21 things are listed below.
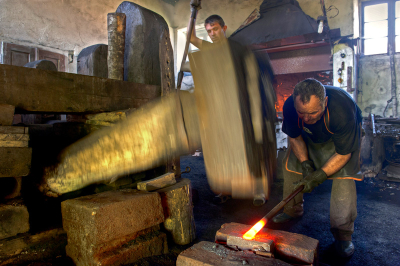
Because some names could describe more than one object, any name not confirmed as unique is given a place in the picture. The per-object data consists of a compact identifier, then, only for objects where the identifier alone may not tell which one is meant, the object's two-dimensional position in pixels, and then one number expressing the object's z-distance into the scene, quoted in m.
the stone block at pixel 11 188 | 1.82
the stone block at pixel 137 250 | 1.62
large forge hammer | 2.33
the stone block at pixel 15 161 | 1.68
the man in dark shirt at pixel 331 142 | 2.25
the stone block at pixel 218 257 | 1.38
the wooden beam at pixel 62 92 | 1.86
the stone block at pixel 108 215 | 1.57
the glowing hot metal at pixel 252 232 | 1.59
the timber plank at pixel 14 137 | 1.69
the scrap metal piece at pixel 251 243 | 1.50
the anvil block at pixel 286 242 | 1.49
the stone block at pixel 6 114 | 1.73
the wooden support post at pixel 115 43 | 2.80
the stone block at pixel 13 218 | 1.69
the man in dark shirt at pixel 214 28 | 3.22
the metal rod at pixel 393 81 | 7.27
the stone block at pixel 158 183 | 2.06
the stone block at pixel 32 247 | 1.66
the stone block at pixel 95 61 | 3.40
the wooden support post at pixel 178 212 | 2.08
